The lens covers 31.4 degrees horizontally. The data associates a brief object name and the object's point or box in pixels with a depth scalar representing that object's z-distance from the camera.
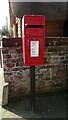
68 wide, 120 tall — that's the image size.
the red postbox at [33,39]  1.90
